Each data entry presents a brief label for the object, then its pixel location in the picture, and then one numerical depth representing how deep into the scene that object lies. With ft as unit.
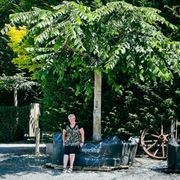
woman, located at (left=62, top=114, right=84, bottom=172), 39.01
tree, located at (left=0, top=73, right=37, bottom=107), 79.78
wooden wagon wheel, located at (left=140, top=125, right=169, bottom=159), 48.62
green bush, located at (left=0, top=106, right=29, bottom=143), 72.90
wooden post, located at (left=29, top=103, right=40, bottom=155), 73.77
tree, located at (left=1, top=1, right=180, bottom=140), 36.06
